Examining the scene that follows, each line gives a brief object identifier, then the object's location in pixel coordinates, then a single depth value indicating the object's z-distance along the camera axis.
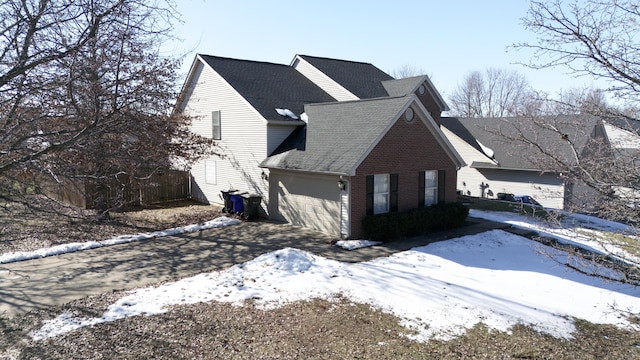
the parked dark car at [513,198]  24.75
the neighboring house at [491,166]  25.02
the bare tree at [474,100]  55.47
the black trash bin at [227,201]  19.08
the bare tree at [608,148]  5.90
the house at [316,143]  15.12
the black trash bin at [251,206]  17.89
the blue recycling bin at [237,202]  18.42
